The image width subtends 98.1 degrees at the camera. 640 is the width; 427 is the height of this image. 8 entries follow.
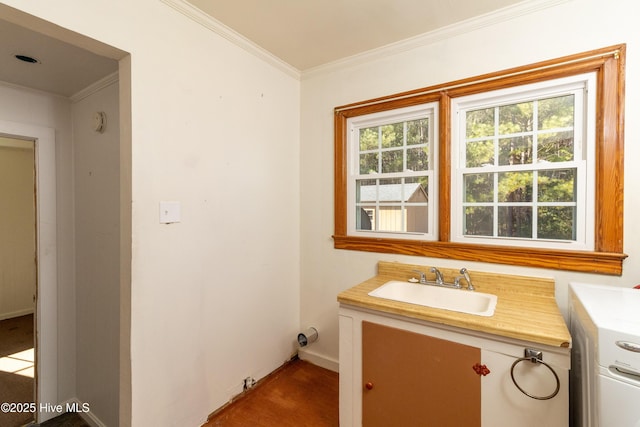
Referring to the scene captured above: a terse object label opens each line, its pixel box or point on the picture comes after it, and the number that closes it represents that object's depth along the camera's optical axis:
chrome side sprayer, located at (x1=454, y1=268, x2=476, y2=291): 1.73
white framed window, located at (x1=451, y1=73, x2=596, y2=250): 1.54
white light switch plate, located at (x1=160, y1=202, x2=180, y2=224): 1.52
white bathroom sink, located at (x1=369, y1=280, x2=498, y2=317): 1.66
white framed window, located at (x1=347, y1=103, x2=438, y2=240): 2.00
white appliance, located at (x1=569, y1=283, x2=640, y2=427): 0.78
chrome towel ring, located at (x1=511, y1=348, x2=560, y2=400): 1.08
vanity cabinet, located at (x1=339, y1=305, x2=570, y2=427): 1.12
